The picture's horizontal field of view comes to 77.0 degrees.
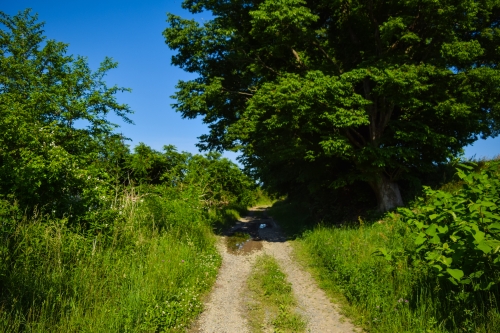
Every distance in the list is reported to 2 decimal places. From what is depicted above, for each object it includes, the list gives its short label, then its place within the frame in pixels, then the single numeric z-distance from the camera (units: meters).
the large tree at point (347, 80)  10.25
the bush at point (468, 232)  3.86
